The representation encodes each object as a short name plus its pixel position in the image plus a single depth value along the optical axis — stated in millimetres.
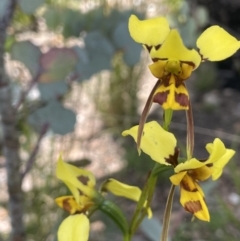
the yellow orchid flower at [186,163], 287
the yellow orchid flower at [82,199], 306
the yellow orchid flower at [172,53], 278
